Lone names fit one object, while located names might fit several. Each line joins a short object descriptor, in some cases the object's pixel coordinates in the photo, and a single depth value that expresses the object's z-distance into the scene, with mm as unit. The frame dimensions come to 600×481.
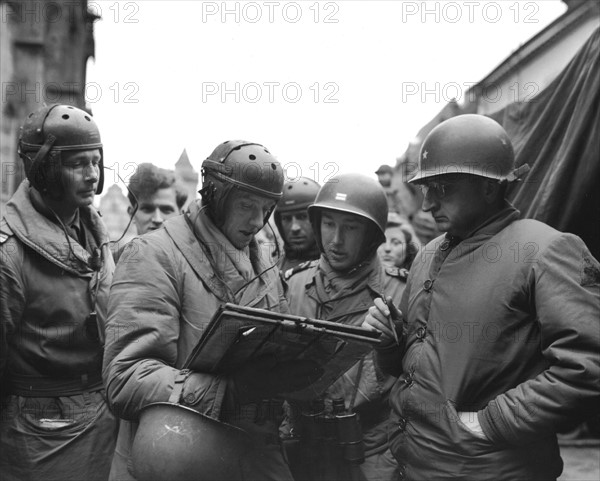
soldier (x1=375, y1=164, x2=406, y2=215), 9500
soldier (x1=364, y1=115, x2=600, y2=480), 2816
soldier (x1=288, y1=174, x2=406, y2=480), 3988
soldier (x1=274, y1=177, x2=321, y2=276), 5844
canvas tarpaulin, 4742
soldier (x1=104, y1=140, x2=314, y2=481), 2721
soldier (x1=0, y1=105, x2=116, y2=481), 3566
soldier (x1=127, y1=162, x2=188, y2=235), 5773
